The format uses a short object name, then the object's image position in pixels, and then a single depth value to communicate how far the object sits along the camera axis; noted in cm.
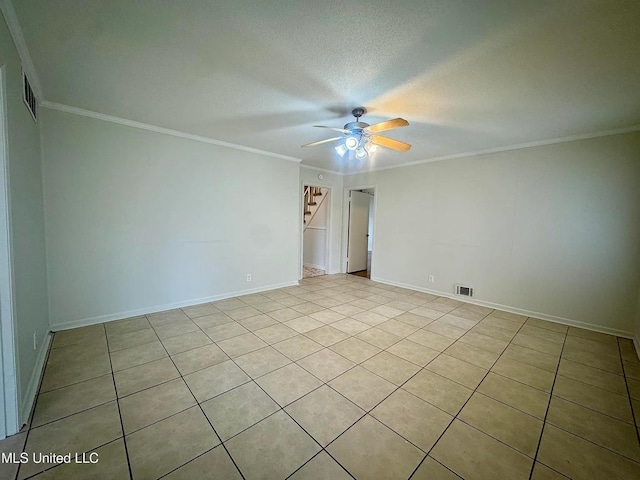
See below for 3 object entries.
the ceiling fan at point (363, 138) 238
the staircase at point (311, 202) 627
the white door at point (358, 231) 600
